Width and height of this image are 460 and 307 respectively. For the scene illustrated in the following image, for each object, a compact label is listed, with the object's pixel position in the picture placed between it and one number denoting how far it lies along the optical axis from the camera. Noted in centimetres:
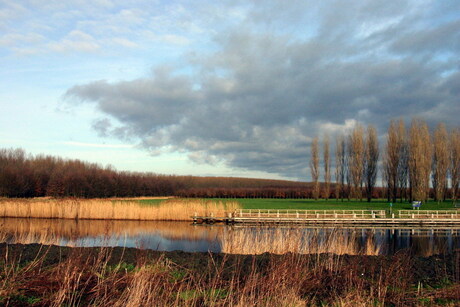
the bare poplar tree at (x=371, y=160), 5959
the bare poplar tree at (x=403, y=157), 5528
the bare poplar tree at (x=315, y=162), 6734
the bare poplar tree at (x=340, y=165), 6694
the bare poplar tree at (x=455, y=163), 5262
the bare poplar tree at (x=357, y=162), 5994
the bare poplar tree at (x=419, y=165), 4934
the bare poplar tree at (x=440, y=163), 5166
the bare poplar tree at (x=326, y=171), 6725
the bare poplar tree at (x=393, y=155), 5453
